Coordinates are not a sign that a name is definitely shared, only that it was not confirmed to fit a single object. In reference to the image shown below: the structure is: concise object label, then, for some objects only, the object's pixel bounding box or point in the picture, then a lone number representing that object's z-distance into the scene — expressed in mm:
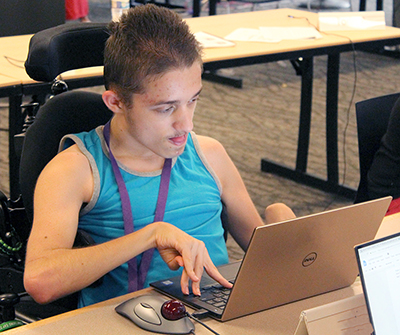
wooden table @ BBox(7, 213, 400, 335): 1882
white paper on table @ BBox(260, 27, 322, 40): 4033
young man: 2017
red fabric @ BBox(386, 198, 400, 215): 2648
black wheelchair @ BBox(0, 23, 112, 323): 2225
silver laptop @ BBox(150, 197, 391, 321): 1833
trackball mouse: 1875
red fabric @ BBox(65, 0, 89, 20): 7987
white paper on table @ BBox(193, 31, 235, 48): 3743
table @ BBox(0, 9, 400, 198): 3405
